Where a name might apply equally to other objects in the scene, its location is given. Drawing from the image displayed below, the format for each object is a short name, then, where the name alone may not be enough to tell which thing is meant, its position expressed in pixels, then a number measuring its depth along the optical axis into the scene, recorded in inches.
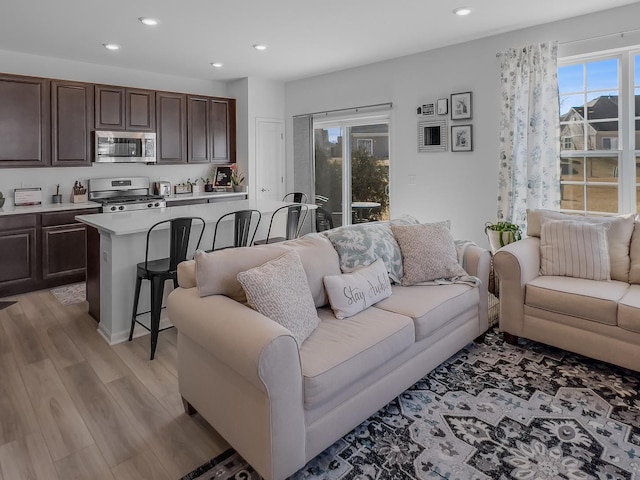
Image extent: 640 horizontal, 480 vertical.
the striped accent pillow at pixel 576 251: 123.2
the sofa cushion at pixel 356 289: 96.7
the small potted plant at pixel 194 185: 253.4
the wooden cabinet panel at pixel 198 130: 242.5
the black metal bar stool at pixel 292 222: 161.5
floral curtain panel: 158.9
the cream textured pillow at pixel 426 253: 119.0
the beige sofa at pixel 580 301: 104.3
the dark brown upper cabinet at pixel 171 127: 229.8
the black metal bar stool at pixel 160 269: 120.6
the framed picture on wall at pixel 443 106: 190.5
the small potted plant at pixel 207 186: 257.3
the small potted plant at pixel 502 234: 158.2
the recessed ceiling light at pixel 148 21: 150.3
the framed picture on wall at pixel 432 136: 193.3
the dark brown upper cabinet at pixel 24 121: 180.9
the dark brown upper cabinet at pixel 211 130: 243.9
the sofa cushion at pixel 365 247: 110.9
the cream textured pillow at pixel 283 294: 78.7
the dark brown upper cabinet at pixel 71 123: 194.2
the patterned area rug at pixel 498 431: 74.7
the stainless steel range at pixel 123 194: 208.7
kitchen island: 129.3
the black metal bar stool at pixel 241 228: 143.9
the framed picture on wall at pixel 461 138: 184.2
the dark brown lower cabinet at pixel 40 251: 177.5
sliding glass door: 231.6
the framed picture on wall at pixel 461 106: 183.3
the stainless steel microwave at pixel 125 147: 209.0
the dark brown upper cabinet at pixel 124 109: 208.0
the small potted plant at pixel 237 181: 258.5
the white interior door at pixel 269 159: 261.2
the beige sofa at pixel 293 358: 66.4
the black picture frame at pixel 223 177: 261.0
